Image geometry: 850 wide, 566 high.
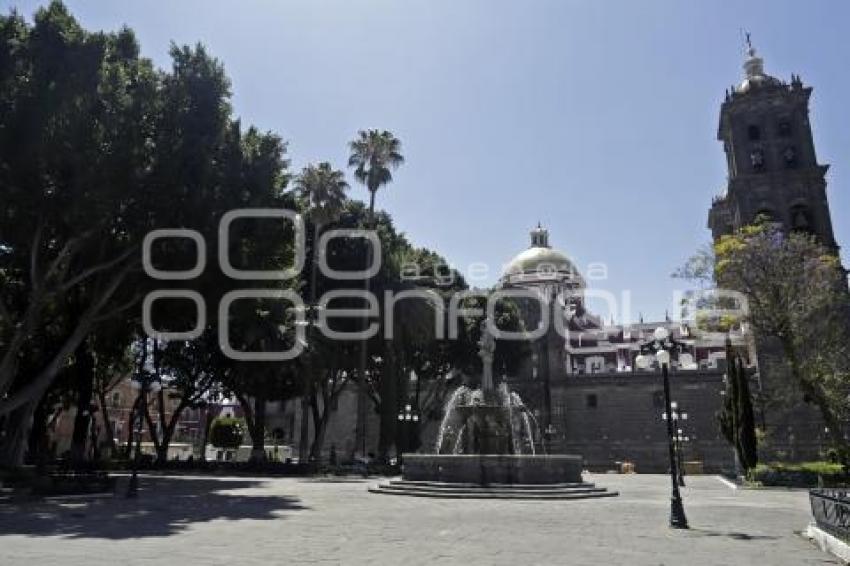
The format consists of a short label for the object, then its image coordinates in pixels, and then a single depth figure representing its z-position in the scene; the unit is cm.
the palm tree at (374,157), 3962
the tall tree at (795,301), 2750
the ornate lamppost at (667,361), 1356
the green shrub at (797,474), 2852
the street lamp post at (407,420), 3978
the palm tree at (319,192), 3766
